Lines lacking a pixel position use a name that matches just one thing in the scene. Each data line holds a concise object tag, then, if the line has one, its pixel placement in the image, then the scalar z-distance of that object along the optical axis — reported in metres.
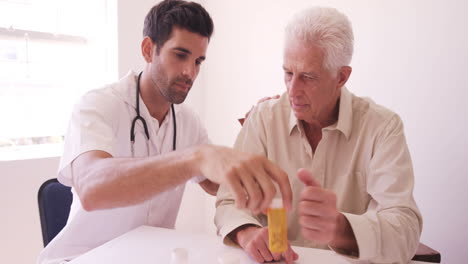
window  2.58
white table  1.12
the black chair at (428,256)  1.45
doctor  1.03
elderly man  1.11
